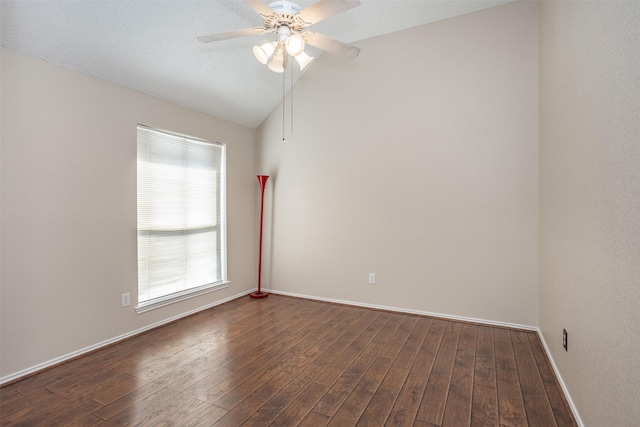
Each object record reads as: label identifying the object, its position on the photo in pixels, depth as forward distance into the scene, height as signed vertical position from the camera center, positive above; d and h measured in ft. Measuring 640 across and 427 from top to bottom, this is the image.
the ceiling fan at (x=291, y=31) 6.19 +4.25
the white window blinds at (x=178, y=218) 10.11 -0.09
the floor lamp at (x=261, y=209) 13.70 +0.27
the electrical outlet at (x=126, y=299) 9.31 -2.61
